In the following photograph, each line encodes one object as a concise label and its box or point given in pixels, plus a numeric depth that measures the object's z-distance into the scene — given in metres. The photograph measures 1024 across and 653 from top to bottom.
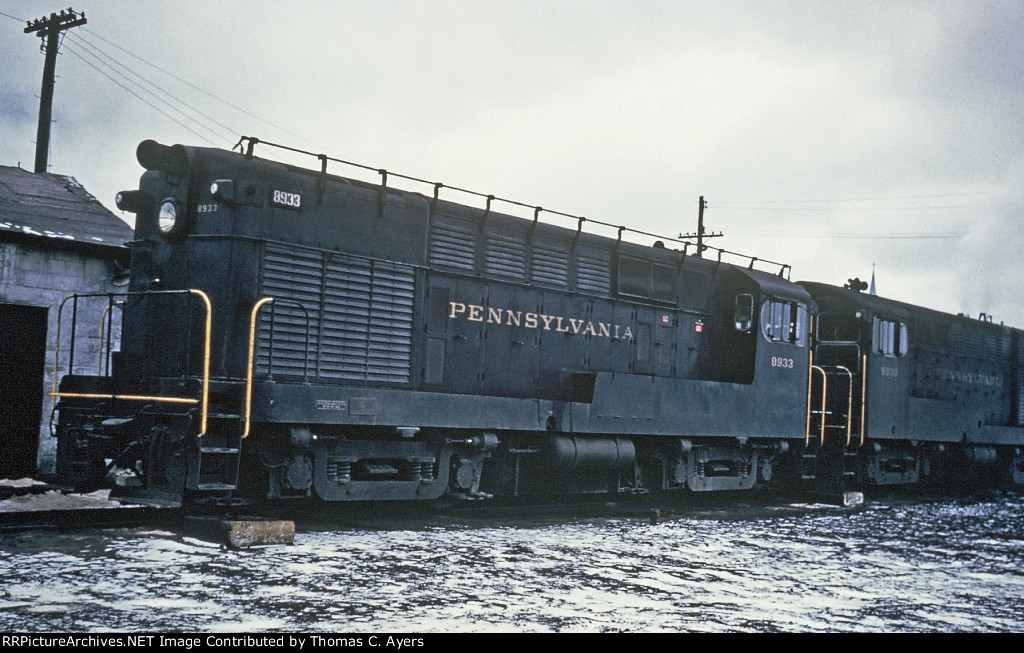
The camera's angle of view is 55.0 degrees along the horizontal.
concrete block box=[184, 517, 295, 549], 7.61
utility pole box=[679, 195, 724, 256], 35.62
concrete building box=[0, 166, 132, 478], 14.04
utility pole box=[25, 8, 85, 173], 22.70
